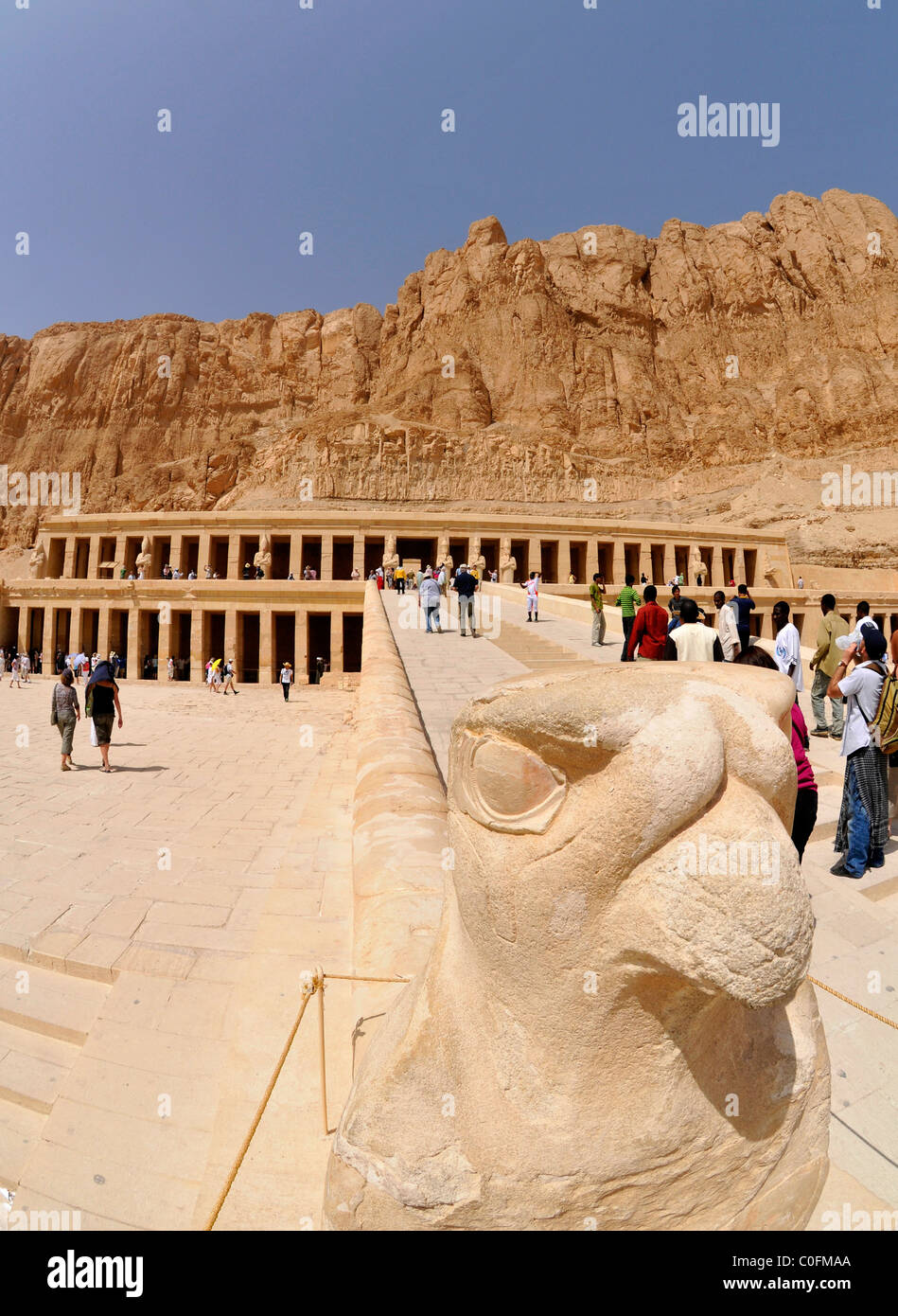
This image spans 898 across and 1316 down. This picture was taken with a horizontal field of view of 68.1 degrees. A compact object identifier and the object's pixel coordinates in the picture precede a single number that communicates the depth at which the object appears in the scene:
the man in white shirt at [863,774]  4.20
